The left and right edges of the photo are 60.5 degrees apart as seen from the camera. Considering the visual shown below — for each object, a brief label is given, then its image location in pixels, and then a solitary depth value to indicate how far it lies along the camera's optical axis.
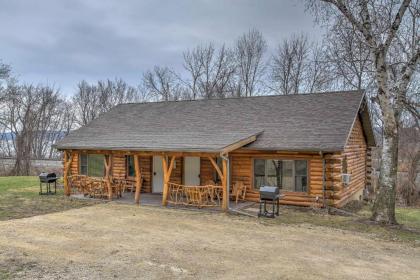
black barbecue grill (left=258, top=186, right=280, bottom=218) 10.21
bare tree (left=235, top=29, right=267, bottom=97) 31.66
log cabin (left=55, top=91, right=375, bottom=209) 11.61
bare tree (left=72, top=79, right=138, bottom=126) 39.03
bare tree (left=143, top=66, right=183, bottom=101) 35.59
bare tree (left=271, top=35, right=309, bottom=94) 29.06
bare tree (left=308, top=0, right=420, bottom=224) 9.41
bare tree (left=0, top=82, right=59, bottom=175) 27.33
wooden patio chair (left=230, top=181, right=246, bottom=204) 12.68
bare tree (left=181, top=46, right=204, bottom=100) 33.56
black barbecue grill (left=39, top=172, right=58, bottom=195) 14.42
